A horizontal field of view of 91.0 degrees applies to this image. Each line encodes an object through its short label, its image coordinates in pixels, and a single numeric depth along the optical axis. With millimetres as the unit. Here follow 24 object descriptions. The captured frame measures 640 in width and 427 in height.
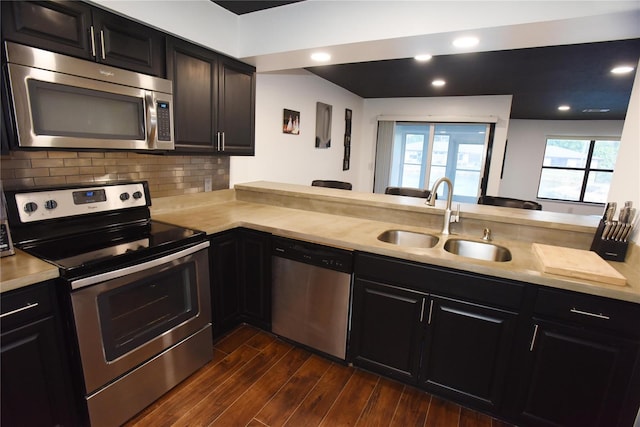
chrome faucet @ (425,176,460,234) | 2108
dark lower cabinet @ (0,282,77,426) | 1233
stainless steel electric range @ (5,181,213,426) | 1433
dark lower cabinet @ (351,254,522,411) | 1629
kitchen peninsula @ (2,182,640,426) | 1434
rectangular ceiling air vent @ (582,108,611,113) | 5423
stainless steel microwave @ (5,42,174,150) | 1377
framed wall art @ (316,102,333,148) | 4395
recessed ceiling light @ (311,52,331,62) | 2320
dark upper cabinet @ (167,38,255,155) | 2074
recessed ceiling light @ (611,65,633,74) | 3037
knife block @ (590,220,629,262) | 1671
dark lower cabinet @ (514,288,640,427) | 1394
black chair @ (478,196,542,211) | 2828
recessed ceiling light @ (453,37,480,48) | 1871
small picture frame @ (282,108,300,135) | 3640
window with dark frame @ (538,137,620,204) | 6859
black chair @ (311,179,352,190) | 3934
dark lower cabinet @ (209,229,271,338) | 2188
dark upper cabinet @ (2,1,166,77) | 1365
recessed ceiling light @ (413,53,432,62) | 3052
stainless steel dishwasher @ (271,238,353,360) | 1989
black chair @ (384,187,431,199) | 3359
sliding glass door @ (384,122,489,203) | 5535
